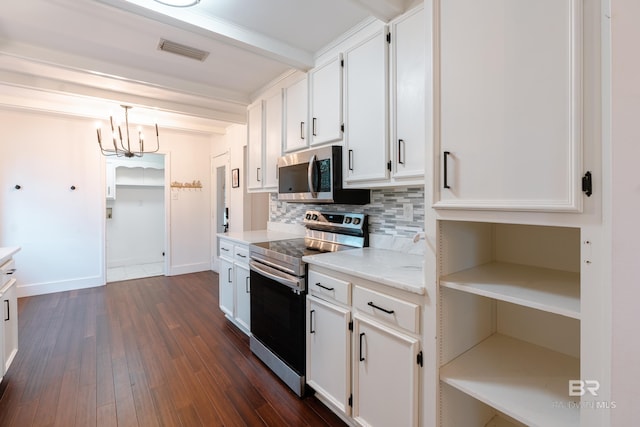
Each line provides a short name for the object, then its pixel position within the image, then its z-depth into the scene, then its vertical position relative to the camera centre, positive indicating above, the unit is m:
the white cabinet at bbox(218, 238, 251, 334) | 2.65 -0.70
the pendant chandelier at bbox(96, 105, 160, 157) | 3.95 +1.07
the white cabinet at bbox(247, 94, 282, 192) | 2.88 +0.74
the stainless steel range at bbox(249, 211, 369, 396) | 1.92 -0.54
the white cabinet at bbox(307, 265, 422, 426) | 1.30 -0.71
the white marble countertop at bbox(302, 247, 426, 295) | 1.31 -0.29
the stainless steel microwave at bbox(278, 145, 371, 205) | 2.13 +0.26
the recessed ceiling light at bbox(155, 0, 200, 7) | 1.66 +1.20
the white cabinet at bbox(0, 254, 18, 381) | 1.90 -0.72
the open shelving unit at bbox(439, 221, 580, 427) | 1.03 -0.52
